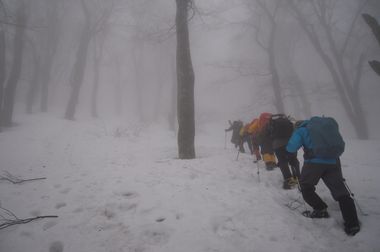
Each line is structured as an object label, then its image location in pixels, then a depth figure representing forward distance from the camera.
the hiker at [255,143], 6.64
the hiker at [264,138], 6.04
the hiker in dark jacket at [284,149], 5.10
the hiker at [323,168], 3.43
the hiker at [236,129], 10.06
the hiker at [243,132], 7.36
